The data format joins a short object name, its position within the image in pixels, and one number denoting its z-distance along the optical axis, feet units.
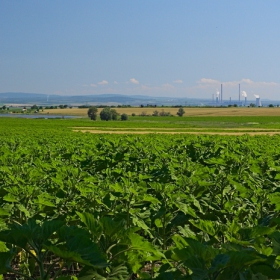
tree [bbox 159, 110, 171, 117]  460.06
